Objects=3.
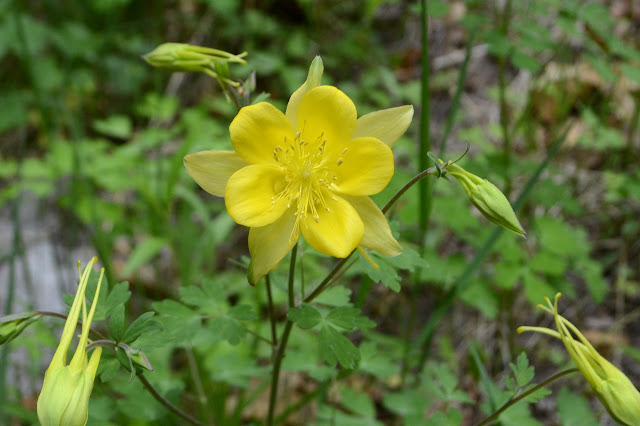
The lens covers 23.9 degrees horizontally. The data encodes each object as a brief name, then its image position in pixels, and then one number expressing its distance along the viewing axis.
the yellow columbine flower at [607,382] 0.38
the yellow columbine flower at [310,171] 0.39
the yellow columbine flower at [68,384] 0.37
